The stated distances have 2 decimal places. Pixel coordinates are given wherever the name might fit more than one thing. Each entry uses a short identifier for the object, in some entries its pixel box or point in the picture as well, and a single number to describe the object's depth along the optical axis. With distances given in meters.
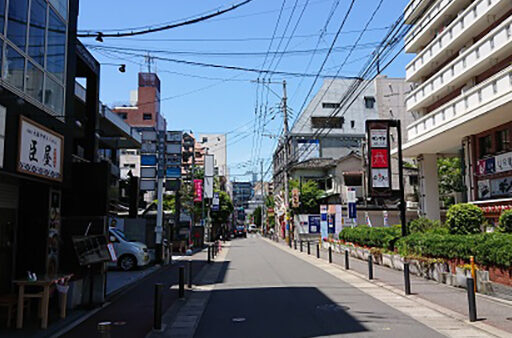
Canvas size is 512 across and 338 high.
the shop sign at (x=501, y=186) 21.97
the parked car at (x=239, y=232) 88.31
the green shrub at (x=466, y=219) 17.52
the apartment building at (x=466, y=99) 21.19
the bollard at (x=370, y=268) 15.91
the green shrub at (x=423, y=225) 21.61
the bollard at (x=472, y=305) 8.99
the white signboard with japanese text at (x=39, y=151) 8.55
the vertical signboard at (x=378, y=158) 21.19
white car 19.84
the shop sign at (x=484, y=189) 23.78
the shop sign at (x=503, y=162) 21.78
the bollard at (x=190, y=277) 14.76
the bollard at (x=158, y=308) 8.35
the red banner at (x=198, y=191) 46.45
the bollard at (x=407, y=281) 12.33
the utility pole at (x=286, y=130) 39.53
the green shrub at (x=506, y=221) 14.48
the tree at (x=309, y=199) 55.88
